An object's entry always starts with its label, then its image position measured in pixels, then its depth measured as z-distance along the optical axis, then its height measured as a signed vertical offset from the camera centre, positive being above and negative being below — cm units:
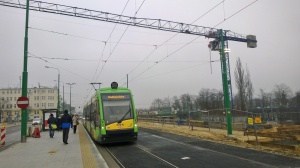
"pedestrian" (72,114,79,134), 2774 -79
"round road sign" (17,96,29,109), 1780 +72
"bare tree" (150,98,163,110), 13315 +390
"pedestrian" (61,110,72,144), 1734 -65
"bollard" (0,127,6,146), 1770 -121
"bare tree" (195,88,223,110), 7912 +375
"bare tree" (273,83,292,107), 7420 +369
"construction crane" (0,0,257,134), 2247 +782
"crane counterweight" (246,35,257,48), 4394 +959
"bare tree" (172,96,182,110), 11594 +279
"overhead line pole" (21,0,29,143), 1856 +174
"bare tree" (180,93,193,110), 10811 +361
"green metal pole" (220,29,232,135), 2226 +238
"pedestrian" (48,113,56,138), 2260 -75
